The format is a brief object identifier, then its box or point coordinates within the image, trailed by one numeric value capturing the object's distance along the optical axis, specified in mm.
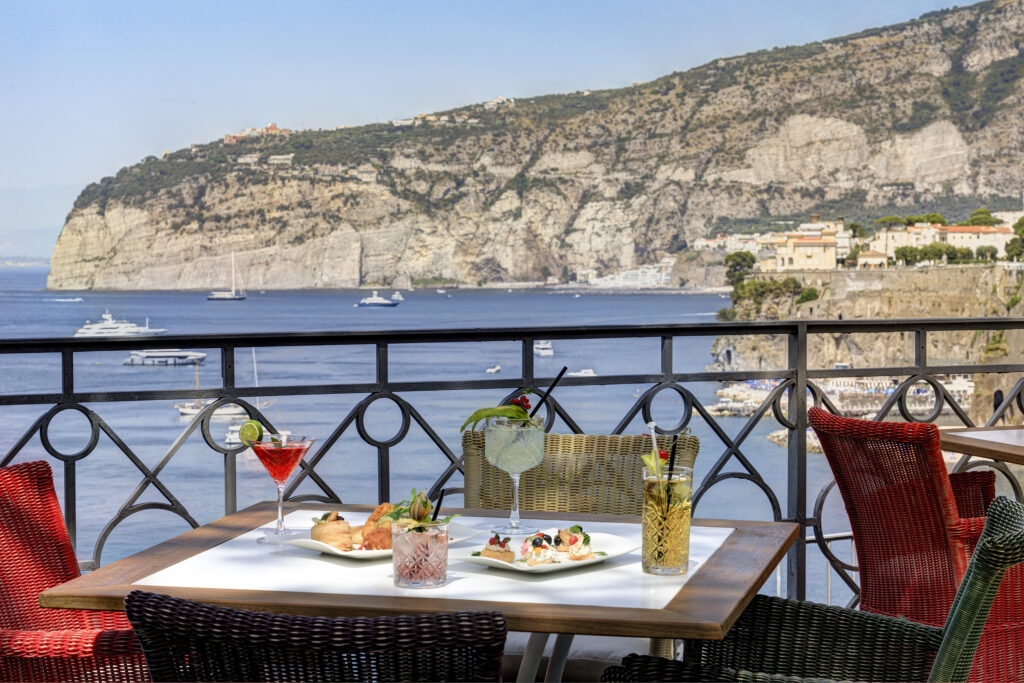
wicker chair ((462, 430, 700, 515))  2217
